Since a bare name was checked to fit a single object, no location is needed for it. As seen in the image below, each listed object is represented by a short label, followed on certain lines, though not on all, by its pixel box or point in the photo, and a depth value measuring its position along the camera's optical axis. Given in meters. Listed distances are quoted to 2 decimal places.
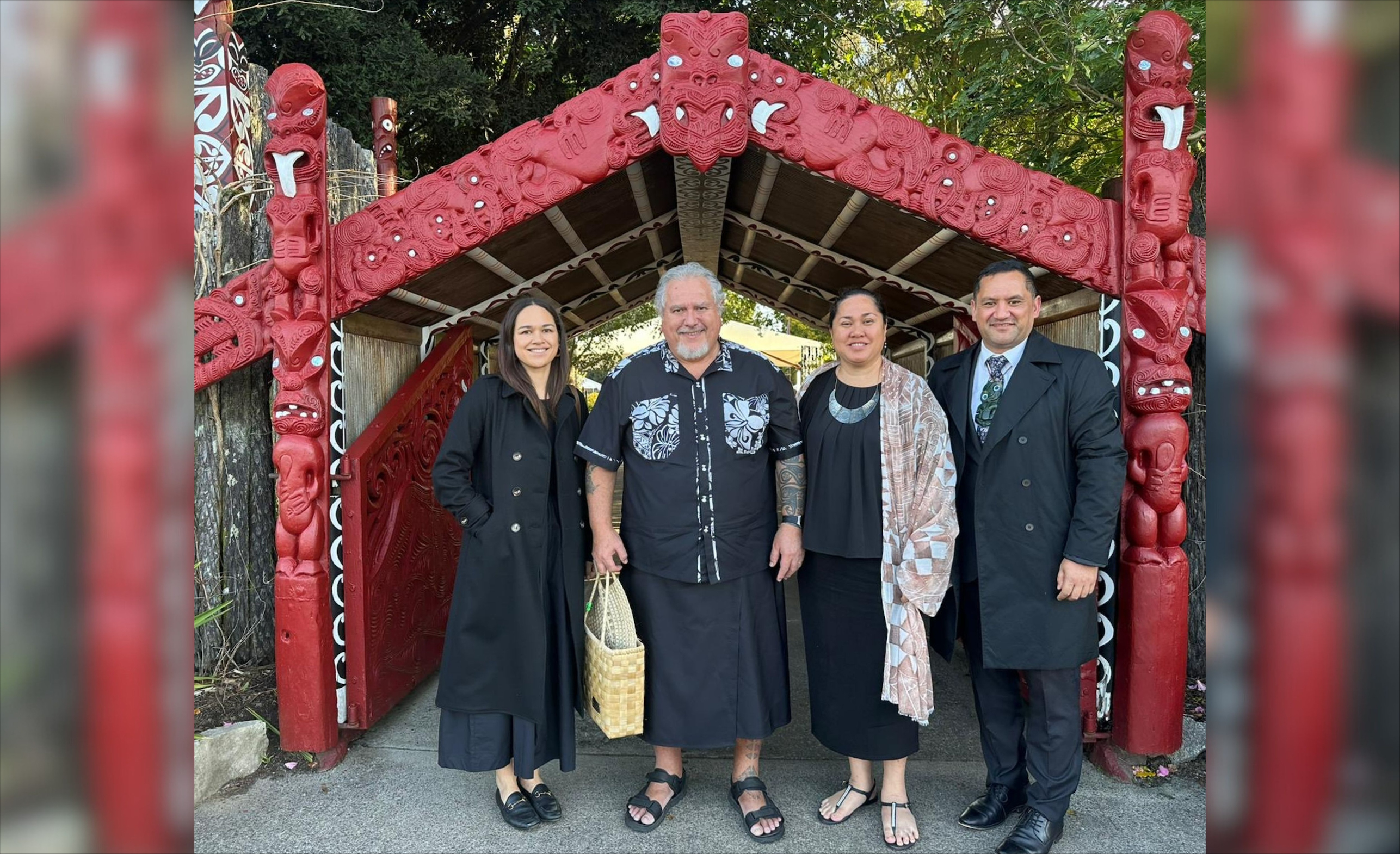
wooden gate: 3.35
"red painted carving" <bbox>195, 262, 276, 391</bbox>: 3.20
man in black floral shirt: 2.83
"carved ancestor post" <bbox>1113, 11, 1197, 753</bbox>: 2.97
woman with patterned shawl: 2.73
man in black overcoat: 2.67
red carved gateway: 2.99
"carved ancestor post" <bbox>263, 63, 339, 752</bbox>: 3.08
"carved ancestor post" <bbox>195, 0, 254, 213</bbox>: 3.52
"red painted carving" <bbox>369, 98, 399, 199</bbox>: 5.84
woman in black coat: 2.88
